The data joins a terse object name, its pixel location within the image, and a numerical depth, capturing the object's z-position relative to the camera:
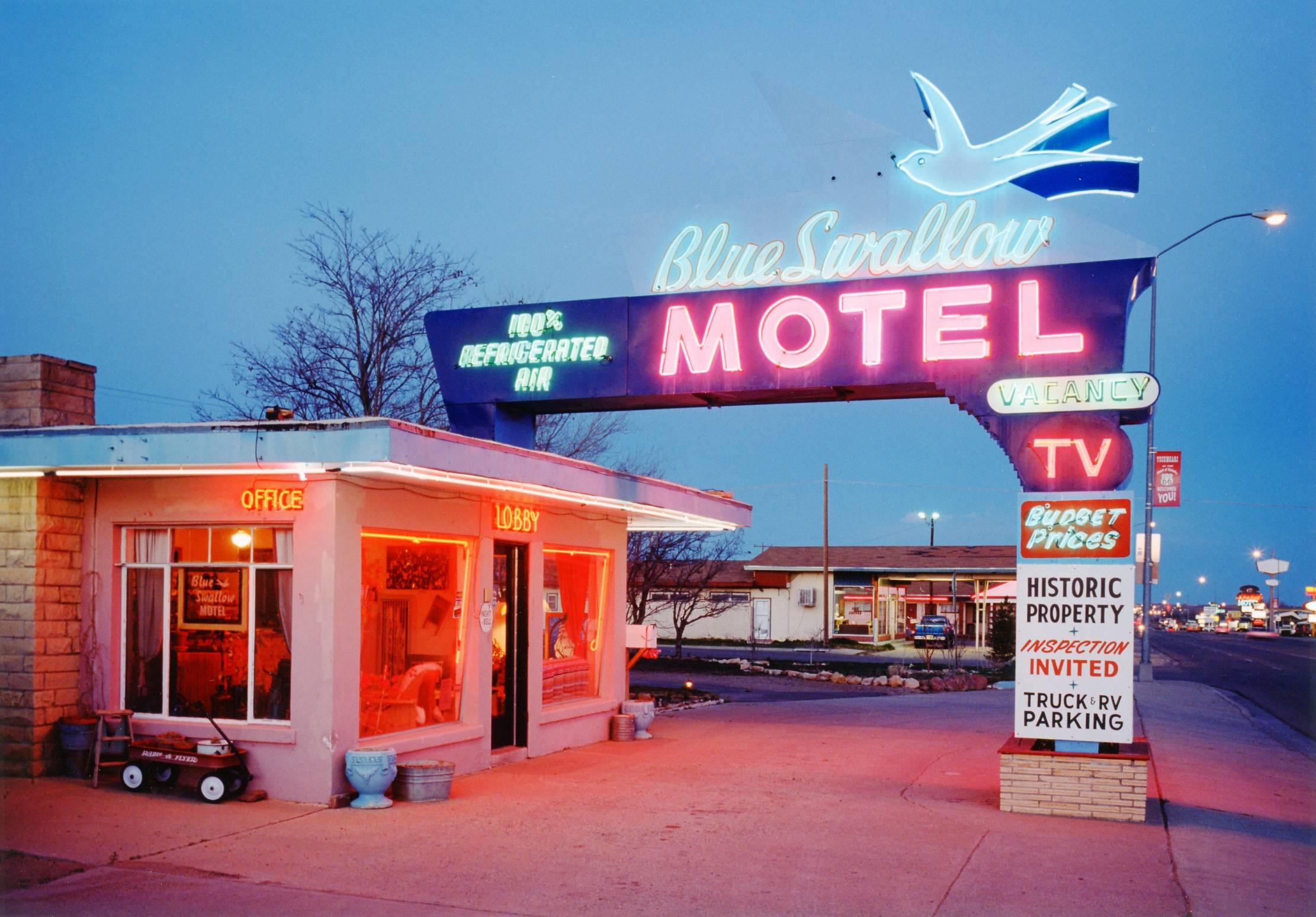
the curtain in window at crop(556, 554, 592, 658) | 15.55
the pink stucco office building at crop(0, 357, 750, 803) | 10.48
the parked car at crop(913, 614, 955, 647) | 48.69
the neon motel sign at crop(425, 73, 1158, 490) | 12.76
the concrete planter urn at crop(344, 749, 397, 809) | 10.34
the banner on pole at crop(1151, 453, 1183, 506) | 28.91
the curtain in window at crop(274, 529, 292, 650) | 10.96
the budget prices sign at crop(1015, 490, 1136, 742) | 10.67
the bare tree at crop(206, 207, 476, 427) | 20.88
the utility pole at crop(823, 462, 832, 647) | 45.56
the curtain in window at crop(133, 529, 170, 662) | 11.51
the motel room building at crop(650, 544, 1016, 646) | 49.31
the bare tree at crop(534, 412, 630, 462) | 24.92
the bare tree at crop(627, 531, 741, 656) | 28.48
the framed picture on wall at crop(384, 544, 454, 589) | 12.01
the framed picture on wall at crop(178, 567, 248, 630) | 11.24
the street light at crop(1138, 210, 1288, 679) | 29.38
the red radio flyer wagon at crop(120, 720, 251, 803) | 10.41
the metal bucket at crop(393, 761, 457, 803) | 10.77
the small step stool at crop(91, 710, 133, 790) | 10.92
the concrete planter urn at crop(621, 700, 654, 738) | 16.23
